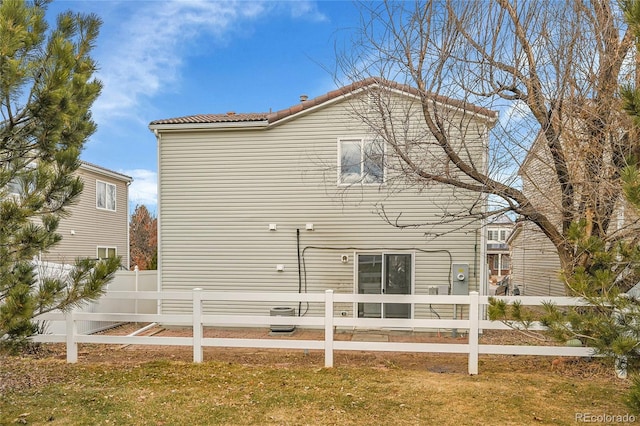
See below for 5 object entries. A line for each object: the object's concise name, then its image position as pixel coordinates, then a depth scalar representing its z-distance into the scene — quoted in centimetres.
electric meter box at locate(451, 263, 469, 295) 845
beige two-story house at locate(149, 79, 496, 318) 877
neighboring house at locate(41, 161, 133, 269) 1394
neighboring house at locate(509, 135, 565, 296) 580
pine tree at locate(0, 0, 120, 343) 320
